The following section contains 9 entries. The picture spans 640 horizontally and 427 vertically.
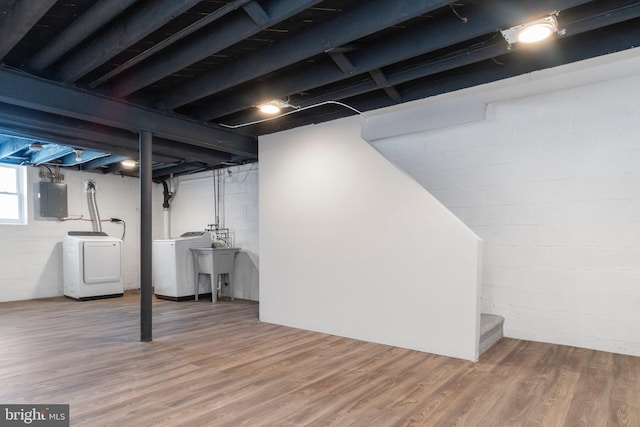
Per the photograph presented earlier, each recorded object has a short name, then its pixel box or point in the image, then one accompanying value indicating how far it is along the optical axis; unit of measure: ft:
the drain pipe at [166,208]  24.54
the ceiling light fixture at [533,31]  7.46
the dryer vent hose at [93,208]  22.66
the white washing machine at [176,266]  19.70
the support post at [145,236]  12.06
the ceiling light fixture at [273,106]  11.85
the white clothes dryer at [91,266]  19.83
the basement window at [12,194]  20.01
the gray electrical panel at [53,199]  20.74
